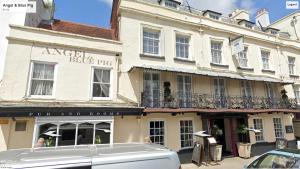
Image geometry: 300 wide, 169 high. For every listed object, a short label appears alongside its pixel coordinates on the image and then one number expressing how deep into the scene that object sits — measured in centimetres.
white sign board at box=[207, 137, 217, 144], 1093
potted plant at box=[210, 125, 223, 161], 1146
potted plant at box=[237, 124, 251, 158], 1228
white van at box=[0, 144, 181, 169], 273
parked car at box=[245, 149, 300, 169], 493
